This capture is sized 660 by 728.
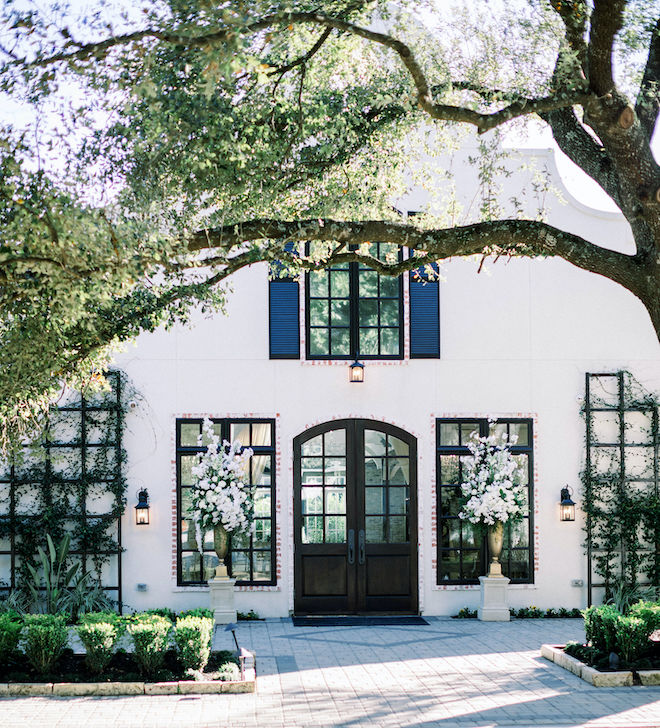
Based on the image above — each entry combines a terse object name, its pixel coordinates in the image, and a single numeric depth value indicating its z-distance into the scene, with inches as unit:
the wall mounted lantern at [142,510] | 480.7
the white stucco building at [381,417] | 494.0
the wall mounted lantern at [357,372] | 497.4
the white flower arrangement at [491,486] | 480.4
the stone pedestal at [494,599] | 487.8
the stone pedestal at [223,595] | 475.2
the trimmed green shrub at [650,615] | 360.8
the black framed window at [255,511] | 491.8
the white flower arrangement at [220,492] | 468.4
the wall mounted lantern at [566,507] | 496.7
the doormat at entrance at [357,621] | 478.0
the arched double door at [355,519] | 497.4
